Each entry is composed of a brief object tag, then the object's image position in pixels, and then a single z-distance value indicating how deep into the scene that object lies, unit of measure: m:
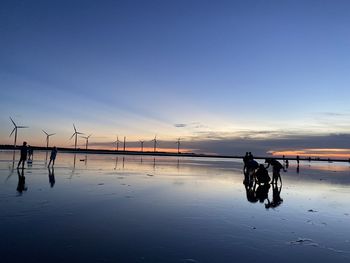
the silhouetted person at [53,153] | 29.94
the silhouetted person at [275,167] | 20.70
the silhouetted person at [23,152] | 23.74
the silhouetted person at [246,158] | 23.59
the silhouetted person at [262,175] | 20.95
